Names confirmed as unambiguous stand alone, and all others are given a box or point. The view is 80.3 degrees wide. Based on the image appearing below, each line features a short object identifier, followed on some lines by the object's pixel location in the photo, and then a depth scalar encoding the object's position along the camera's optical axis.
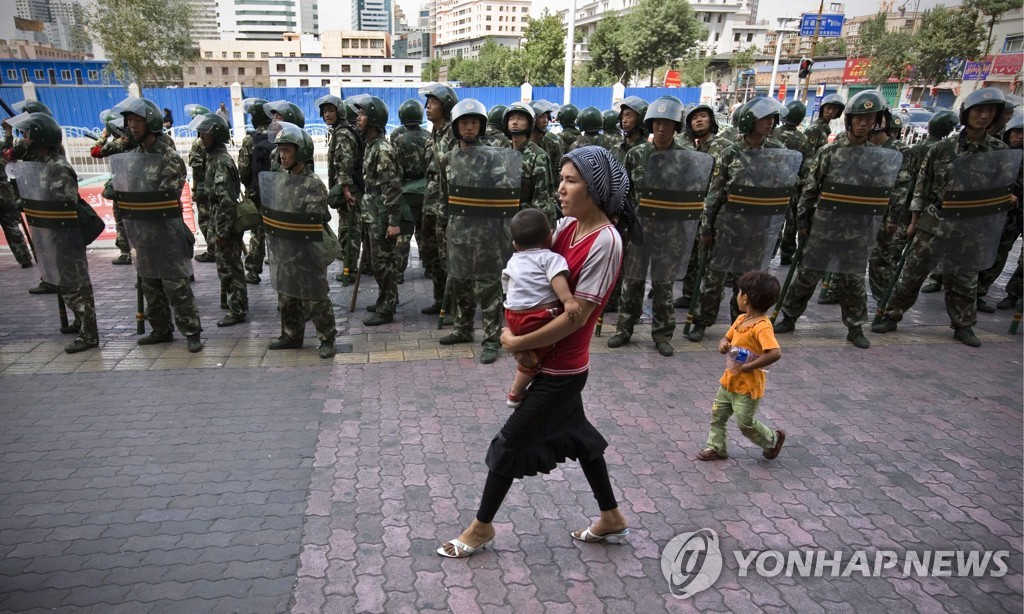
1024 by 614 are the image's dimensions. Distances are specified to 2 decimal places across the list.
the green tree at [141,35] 34.03
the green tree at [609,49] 43.91
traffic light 20.17
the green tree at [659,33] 40.97
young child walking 3.45
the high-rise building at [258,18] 143.50
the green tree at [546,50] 47.22
